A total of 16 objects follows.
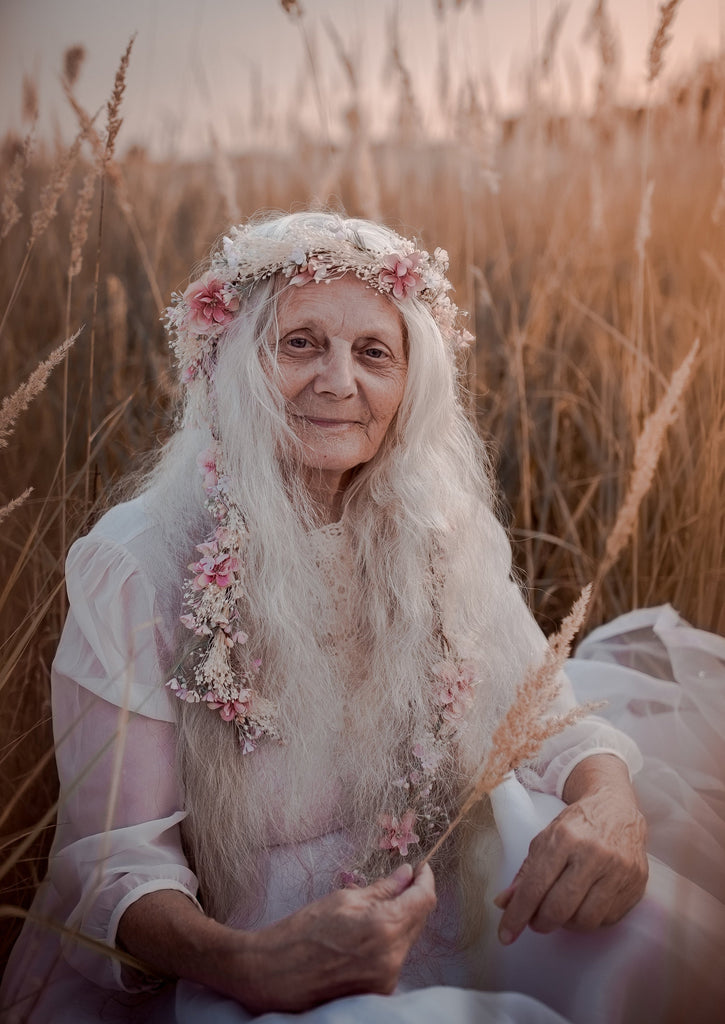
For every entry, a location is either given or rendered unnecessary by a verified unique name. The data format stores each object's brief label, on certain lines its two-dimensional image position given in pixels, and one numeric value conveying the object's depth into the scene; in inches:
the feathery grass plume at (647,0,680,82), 69.6
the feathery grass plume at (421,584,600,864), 40.7
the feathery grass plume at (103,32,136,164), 58.9
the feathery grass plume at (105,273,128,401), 92.7
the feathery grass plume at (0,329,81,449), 47.9
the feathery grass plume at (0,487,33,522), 45.5
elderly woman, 49.6
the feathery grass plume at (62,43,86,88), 71.1
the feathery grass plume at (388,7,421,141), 84.4
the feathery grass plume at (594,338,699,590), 54.0
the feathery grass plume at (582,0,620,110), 81.8
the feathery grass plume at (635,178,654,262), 80.6
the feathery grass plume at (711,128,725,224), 82.8
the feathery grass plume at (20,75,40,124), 73.5
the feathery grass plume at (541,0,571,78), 89.3
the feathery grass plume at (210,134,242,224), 83.2
